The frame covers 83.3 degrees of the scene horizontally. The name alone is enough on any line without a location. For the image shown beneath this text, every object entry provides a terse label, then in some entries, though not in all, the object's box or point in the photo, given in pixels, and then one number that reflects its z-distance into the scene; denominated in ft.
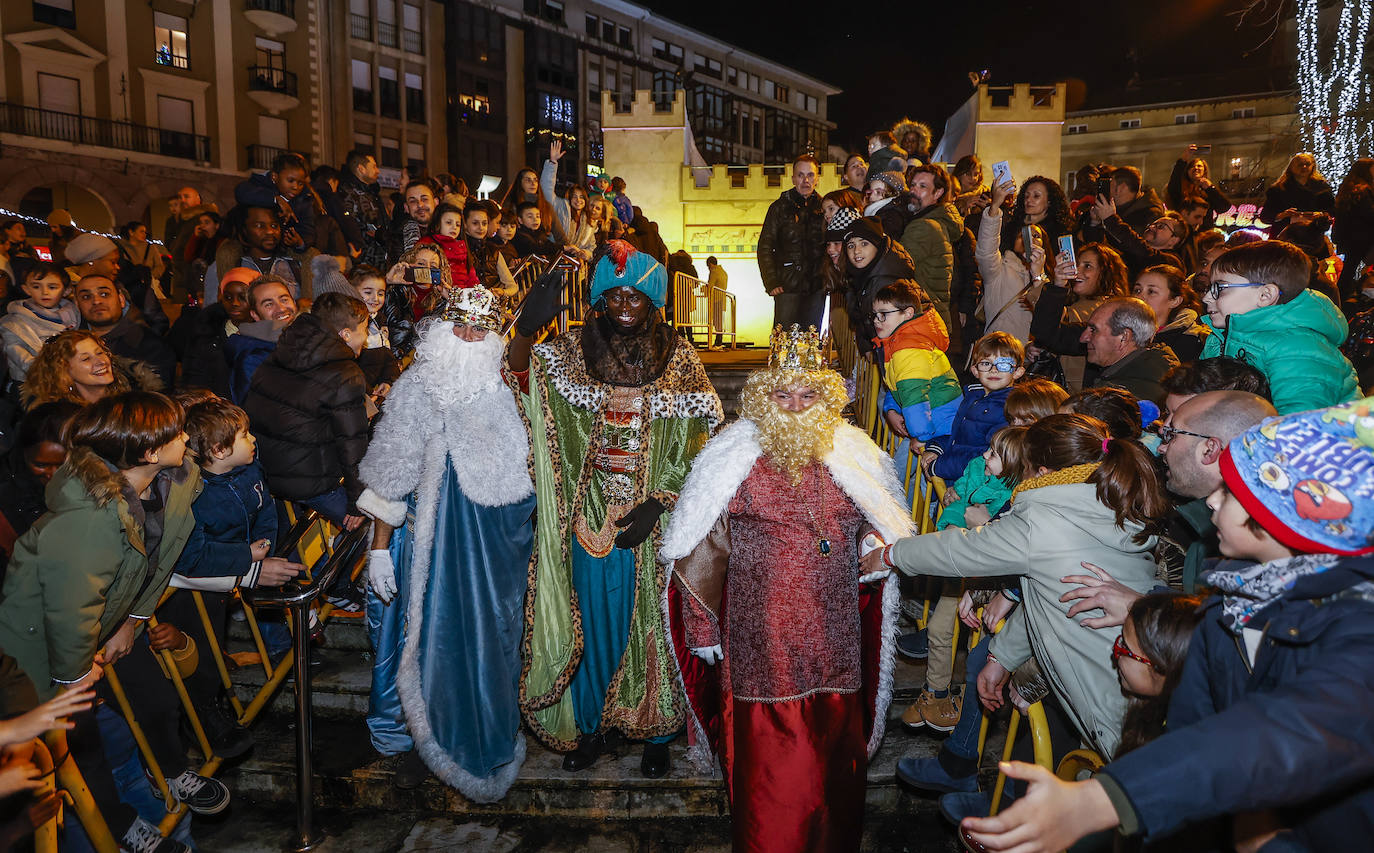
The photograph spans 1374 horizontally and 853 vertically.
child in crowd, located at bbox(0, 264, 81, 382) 17.08
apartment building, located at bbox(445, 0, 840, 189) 109.70
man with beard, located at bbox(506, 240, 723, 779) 12.55
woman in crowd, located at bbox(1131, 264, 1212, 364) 15.01
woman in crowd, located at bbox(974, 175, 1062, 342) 19.74
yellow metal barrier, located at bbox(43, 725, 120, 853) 8.28
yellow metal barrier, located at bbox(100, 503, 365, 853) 10.39
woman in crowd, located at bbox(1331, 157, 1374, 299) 21.45
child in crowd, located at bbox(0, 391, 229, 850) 9.00
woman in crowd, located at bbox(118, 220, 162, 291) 32.04
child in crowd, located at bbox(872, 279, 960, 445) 15.07
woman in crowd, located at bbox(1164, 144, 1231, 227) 26.55
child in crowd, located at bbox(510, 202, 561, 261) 29.58
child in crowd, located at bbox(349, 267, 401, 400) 18.62
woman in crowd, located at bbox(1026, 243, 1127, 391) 16.46
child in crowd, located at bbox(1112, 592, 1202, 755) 6.63
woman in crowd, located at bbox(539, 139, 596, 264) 30.78
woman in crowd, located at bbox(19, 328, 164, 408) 13.73
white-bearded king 11.99
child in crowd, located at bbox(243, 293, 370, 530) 14.16
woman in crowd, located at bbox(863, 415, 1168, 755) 8.33
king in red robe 10.40
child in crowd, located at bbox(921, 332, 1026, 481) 13.38
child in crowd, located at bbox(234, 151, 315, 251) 22.88
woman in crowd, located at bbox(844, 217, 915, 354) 18.85
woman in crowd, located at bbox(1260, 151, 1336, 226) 24.25
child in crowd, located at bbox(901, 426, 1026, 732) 10.61
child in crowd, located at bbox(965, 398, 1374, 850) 4.43
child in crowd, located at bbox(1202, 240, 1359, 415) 10.34
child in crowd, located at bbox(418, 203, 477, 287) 23.00
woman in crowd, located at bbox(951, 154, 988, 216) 27.68
